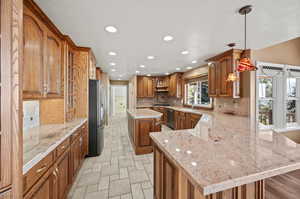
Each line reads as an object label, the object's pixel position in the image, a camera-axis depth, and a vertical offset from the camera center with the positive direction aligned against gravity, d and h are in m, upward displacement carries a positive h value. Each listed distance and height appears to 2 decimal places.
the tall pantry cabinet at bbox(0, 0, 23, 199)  0.67 -0.02
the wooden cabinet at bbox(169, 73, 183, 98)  5.67 +0.60
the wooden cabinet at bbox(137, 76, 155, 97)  6.52 +0.63
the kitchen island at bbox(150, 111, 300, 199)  0.64 -0.41
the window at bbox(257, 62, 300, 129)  3.17 +0.08
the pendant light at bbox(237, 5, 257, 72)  1.61 +0.47
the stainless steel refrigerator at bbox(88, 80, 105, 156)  2.83 -0.51
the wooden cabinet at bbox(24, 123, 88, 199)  0.94 -0.77
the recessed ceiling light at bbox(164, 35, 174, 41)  2.26 +1.16
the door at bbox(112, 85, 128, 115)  8.44 -0.03
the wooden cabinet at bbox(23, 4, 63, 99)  1.33 +0.52
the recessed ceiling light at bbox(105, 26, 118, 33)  1.95 +1.14
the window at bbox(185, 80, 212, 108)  4.60 +0.17
